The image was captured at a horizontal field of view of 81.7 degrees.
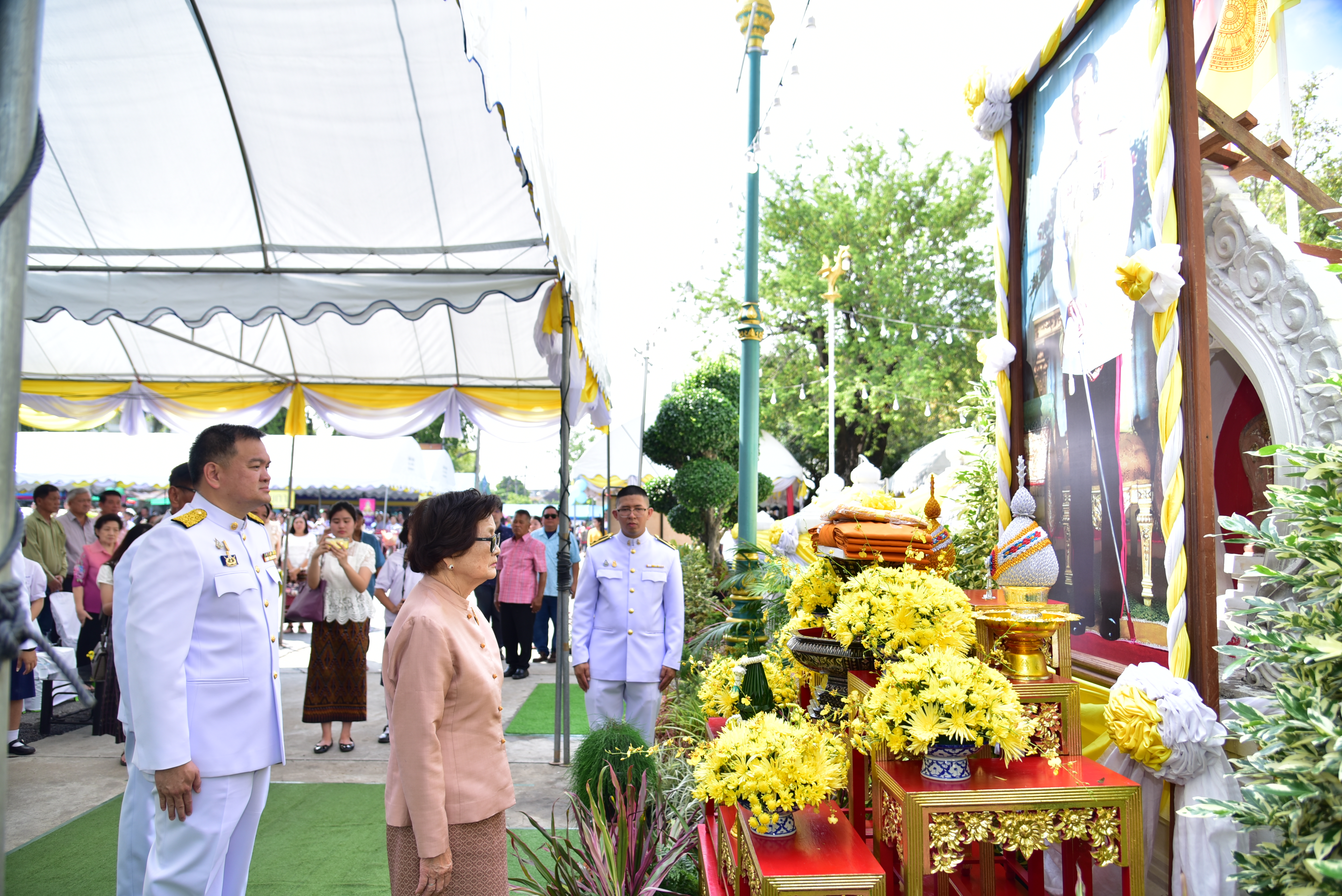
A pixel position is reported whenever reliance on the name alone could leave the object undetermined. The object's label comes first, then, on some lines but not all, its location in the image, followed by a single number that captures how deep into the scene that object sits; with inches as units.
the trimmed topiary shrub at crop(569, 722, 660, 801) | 155.2
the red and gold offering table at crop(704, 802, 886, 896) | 81.3
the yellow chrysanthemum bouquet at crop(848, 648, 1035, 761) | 87.4
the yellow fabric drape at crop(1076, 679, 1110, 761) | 116.5
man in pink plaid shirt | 370.9
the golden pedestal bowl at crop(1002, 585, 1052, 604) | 105.2
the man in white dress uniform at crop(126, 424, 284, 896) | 102.6
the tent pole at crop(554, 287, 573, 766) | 229.8
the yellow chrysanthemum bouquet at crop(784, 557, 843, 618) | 117.7
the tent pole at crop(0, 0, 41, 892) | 39.0
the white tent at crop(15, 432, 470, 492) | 779.4
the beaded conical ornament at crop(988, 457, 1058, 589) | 105.8
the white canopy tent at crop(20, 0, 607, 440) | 206.5
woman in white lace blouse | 241.9
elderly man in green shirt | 297.4
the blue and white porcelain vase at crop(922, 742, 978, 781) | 90.6
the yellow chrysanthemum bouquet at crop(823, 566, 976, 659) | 98.2
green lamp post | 250.7
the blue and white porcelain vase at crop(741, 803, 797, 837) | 91.0
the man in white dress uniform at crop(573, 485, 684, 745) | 201.6
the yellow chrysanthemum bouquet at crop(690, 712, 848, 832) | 88.3
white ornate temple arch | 101.7
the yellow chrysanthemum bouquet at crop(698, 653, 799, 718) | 124.5
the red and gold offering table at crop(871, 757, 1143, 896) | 86.3
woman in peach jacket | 92.7
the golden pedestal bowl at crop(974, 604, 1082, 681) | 103.1
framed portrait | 111.3
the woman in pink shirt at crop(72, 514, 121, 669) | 267.3
